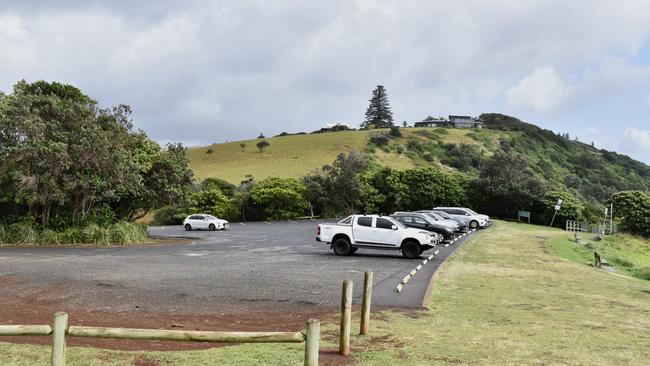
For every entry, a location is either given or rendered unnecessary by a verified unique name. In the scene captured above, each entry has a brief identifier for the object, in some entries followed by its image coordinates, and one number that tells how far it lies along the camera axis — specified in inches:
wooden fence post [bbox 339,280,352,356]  294.9
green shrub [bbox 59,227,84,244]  1074.1
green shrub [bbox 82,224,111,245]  1076.5
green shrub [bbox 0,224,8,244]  1063.6
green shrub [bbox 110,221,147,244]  1107.9
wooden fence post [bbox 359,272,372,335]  338.6
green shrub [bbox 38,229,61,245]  1066.1
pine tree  5398.6
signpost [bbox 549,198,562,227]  1776.6
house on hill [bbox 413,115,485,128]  5649.6
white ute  836.0
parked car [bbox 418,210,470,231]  1429.6
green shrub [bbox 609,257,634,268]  1074.4
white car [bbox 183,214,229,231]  1683.1
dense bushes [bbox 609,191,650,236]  1934.1
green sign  2047.2
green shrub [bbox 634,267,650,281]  897.9
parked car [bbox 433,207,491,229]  1601.9
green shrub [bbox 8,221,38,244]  1060.5
